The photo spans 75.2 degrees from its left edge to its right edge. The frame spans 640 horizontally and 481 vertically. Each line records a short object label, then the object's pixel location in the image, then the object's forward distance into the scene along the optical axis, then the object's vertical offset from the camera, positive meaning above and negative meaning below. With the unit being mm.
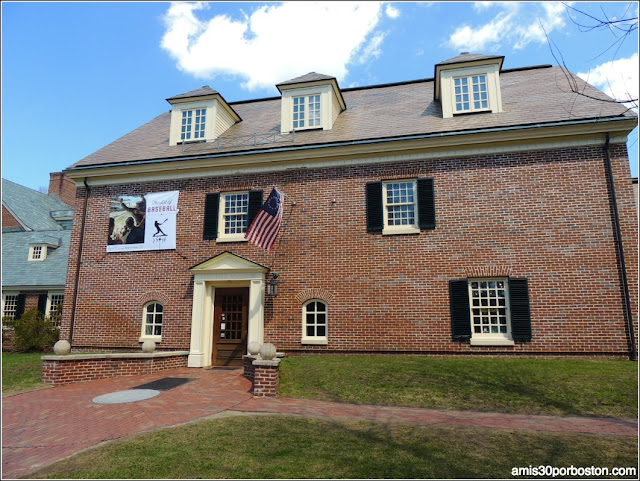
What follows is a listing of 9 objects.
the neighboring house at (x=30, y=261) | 19891 +2889
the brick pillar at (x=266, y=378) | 8734 -1294
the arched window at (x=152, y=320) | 13719 -121
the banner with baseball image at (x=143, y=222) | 14180 +3227
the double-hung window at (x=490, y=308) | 11508 +211
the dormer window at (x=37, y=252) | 22047 +3387
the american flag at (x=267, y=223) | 11781 +2638
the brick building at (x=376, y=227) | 11328 +2696
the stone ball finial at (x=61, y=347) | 10719 -782
